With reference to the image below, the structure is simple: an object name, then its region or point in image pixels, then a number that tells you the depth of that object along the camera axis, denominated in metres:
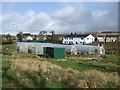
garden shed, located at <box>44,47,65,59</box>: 16.31
